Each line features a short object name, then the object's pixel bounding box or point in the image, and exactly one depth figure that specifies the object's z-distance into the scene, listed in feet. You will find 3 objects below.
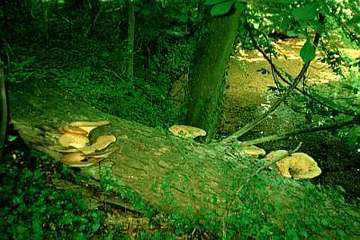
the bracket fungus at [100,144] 9.40
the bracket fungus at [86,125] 10.18
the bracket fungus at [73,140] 9.53
